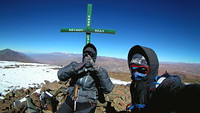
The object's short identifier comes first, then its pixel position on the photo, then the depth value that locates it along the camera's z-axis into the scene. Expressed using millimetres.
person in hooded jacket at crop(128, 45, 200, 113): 1117
